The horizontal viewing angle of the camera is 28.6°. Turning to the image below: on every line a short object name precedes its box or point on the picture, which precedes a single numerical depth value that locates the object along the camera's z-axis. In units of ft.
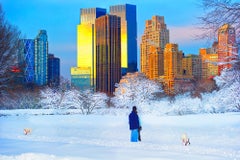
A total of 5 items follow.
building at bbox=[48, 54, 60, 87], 252.01
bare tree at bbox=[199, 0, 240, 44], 39.99
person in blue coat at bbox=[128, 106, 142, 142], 62.38
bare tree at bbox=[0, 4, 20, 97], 110.42
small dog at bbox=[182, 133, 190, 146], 59.32
